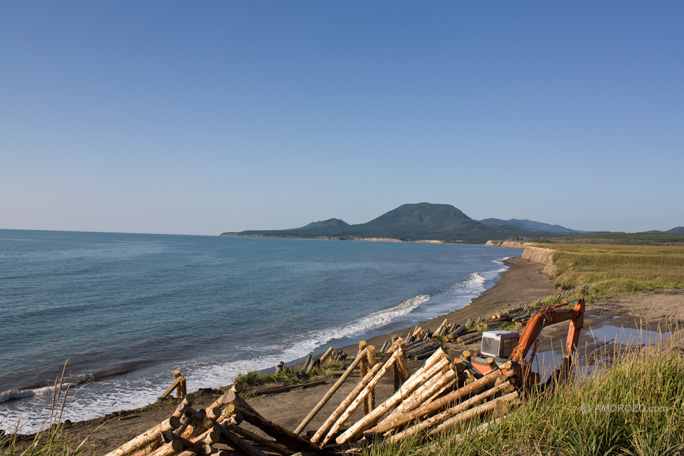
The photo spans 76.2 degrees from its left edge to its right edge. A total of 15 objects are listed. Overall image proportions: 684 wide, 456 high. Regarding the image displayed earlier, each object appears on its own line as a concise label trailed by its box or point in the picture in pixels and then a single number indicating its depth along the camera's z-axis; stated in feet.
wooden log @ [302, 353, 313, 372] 53.01
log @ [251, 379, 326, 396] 44.54
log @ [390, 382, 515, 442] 19.67
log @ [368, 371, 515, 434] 20.25
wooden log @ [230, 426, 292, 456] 18.30
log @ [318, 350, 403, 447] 22.58
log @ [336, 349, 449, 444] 21.02
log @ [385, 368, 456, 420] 20.52
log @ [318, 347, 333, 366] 55.52
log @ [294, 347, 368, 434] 25.02
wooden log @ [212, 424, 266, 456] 16.88
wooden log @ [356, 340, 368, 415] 27.93
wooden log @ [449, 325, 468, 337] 66.13
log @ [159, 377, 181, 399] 37.29
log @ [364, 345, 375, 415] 26.04
